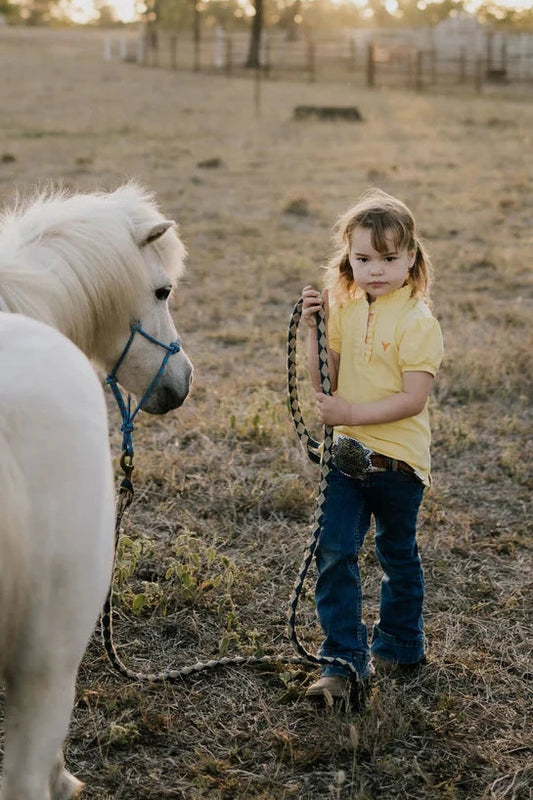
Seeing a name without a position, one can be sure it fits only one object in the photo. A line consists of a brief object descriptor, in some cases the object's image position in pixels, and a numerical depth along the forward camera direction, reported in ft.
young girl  8.45
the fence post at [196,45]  106.09
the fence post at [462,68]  93.63
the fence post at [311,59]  99.73
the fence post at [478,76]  89.81
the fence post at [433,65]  94.74
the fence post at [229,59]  105.44
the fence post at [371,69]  92.73
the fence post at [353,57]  104.99
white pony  5.20
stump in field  63.57
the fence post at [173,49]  106.42
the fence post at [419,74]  89.30
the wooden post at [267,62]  97.09
